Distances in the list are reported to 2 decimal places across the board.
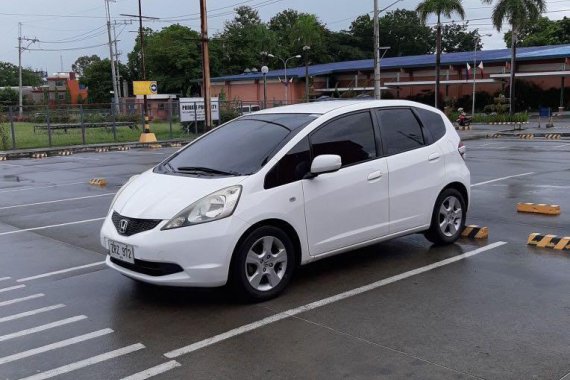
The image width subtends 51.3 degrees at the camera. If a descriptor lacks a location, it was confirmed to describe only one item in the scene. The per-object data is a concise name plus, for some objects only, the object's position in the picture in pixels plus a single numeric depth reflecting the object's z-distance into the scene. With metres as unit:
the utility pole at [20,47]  83.12
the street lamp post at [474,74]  51.87
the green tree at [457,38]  106.12
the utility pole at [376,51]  31.07
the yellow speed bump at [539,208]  9.05
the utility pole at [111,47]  56.16
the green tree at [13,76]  130.88
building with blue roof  54.44
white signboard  33.38
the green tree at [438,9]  44.50
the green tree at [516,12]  43.31
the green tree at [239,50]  84.46
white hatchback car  5.07
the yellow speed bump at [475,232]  7.59
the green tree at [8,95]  92.06
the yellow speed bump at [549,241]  6.96
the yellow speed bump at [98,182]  14.12
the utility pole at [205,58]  25.34
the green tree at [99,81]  95.25
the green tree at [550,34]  82.44
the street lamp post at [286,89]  66.55
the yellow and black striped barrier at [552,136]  28.29
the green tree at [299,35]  73.38
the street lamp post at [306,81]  61.33
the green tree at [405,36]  100.12
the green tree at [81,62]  152.45
